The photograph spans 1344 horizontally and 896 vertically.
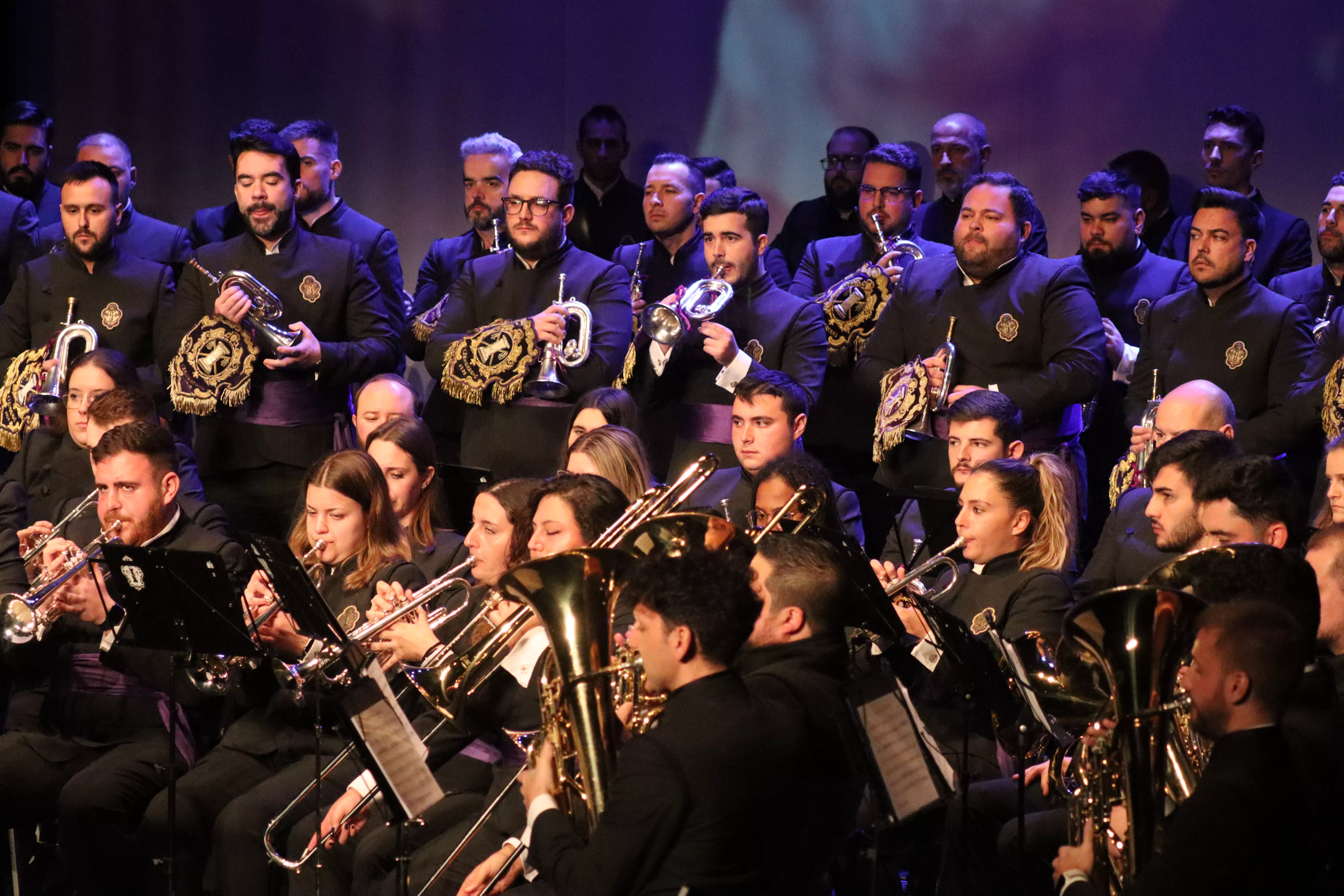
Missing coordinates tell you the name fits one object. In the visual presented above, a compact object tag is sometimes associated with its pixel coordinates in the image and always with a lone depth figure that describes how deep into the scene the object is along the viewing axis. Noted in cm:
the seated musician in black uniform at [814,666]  743
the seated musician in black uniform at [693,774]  631
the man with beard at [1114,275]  1421
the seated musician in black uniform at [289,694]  980
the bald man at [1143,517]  1063
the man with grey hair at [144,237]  1546
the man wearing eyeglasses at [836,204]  1659
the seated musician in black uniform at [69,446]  1273
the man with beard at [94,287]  1425
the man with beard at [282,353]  1359
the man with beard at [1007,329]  1252
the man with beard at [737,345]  1351
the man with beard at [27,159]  1736
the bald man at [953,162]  1591
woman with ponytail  979
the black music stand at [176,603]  871
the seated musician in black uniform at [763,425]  1211
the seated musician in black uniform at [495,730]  860
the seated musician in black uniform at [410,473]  1138
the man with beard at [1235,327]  1236
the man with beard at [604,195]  1731
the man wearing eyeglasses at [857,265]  1444
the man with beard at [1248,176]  1470
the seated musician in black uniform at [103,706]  1016
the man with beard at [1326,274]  1302
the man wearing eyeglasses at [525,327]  1330
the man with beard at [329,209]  1561
